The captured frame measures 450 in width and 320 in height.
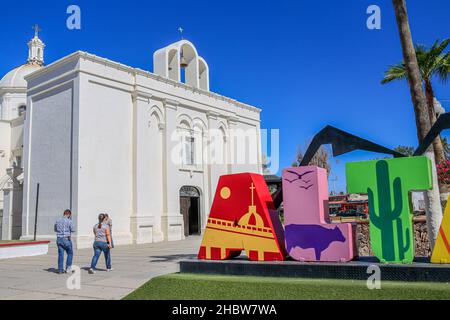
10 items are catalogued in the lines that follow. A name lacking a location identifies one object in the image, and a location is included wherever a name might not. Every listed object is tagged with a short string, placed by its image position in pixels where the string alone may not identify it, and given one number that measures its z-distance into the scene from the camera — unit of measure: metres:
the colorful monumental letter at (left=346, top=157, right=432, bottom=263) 7.91
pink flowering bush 14.40
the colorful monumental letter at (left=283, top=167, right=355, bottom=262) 8.48
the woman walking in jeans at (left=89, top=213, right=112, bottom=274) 11.23
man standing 11.37
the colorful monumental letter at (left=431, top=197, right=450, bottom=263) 7.61
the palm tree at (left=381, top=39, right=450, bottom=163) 17.97
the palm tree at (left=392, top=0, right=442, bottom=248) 9.02
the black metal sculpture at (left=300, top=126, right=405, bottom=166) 9.27
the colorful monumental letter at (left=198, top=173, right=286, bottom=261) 9.17
